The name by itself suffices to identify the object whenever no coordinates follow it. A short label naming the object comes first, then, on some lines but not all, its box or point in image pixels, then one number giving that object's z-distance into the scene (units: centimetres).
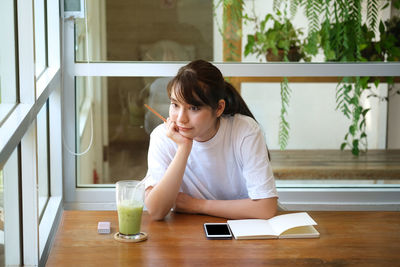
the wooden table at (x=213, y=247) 217
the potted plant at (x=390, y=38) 352
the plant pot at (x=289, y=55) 349
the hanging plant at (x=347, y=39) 337
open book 233
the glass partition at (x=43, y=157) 292
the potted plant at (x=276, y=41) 349
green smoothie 230
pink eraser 235
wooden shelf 361
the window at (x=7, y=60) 220
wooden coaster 229
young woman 254
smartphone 232
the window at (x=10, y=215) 216
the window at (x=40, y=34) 293
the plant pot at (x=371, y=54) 351
